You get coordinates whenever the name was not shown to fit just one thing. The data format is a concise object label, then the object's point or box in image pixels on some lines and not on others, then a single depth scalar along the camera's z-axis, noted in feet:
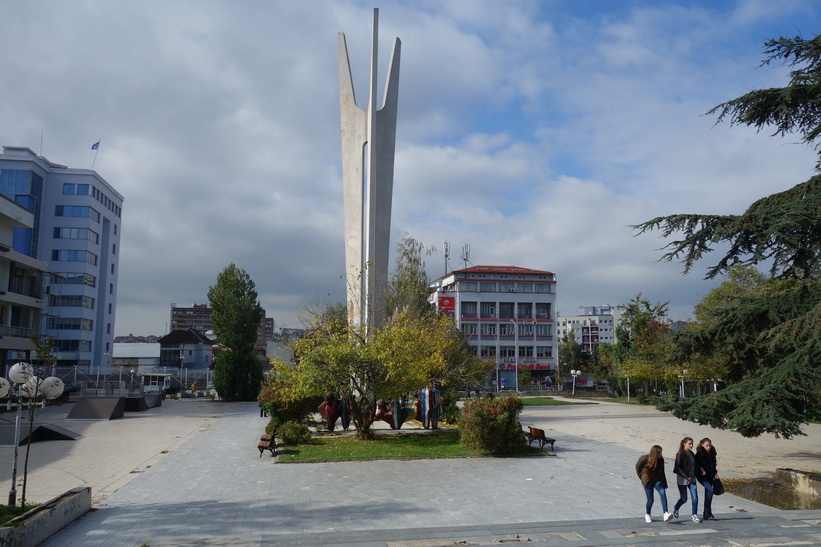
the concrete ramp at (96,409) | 98.71
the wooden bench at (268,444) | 55.16
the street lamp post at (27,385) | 35.04
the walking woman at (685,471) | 31.53
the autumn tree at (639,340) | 141.79
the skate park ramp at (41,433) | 64.75
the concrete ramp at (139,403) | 118.45
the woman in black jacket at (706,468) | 32.30
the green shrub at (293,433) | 61.41
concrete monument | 92.63
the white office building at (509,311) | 287.07
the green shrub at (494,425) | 56.65
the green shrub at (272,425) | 67.70
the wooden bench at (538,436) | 60.99
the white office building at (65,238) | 196.85
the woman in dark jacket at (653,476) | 31.01
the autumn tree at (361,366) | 61.67
